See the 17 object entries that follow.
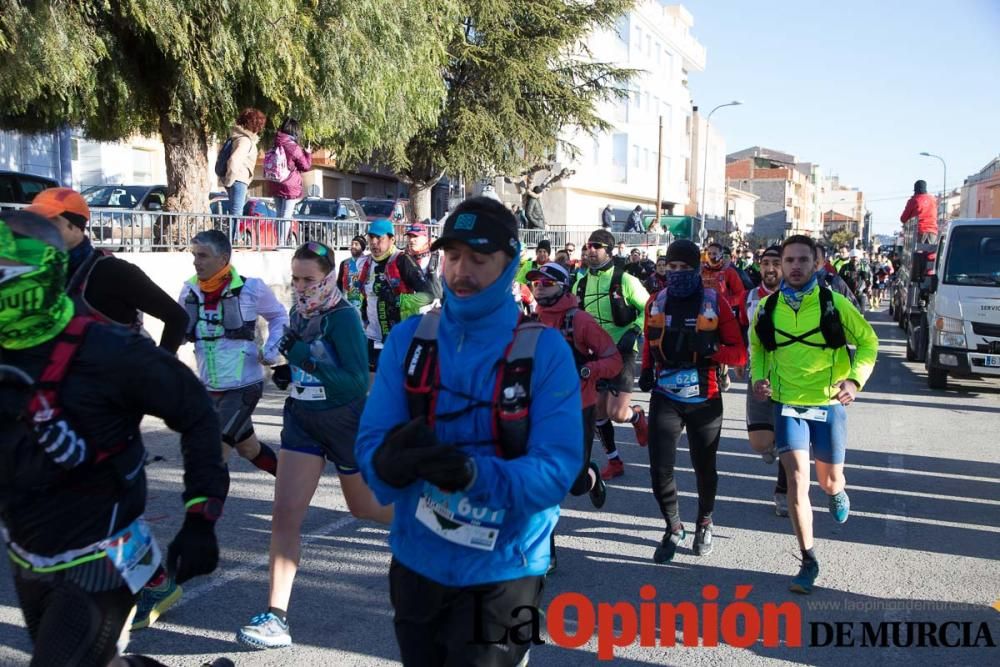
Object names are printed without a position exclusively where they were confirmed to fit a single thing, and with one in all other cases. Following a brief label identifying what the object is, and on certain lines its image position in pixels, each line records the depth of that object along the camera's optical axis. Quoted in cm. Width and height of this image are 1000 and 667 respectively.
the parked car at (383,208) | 2398
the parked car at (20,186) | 1370
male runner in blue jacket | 251
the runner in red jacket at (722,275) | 1089
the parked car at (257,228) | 1351
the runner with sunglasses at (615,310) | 776
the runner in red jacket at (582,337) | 572
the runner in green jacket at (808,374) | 527
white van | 1259
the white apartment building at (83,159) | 2617
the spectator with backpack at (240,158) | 1219
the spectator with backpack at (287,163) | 1286
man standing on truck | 1942
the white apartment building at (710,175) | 6562
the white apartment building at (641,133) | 4541
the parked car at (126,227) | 1123
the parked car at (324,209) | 2162
